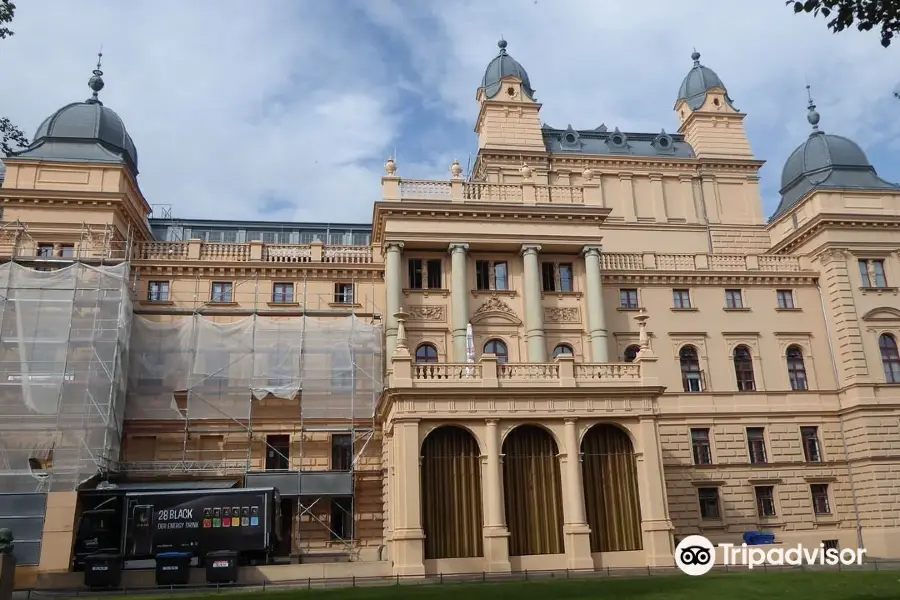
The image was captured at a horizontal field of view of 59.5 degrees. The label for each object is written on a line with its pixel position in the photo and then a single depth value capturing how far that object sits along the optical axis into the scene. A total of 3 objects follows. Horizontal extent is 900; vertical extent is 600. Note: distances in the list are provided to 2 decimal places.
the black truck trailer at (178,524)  29.73
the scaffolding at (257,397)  35.97
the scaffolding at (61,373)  31.09
